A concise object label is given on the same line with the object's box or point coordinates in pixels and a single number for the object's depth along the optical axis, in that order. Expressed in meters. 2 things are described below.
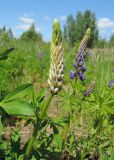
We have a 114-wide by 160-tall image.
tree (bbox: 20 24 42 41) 23.77
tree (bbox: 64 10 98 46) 24.57
